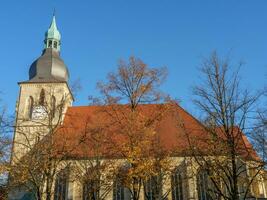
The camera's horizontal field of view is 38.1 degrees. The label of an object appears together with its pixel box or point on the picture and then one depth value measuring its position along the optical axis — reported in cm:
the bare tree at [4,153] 1856
